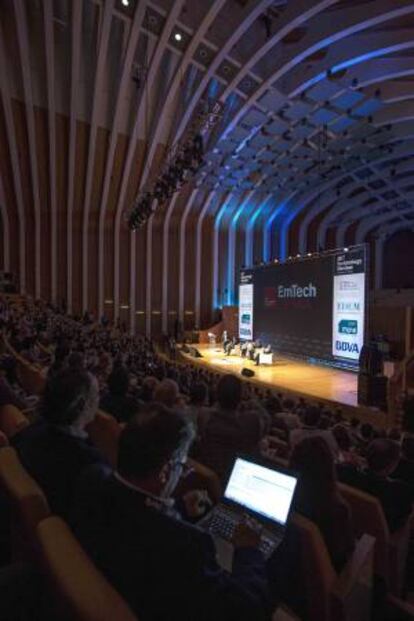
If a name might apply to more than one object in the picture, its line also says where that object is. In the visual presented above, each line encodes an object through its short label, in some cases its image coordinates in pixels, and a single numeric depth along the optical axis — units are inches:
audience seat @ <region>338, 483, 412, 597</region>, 96.0
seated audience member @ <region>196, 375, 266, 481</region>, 111.3
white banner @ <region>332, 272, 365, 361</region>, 422.0
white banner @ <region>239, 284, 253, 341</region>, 691.3
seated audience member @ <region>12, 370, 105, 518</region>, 78.4
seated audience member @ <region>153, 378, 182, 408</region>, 149.2
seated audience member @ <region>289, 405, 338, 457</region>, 175.6
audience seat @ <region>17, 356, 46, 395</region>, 223.5
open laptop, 71.1
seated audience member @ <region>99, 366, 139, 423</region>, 157.1
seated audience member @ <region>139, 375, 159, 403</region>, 186.6
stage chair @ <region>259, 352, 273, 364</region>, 550.9
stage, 325.7
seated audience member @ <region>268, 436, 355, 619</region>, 78.3
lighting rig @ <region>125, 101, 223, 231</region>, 391.9
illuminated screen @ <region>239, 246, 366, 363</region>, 436.8
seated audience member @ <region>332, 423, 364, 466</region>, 137.1
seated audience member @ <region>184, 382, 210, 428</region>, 174.7
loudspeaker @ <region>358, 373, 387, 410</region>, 306.8
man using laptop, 43.0
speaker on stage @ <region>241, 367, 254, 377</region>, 433.1
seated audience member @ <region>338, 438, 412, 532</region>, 105.6
